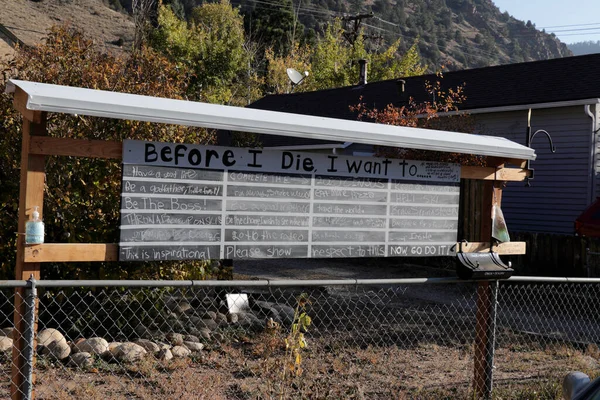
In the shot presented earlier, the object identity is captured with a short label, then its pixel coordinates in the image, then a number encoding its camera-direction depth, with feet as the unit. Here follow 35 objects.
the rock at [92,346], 21.44
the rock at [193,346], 23.12
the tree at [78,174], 23.84
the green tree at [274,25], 181.06
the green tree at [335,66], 128.77
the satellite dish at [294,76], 87.73
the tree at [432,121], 45.11
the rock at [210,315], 26.22
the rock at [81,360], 20.56
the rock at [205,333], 24.36
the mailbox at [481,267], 17.81
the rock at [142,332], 23.81
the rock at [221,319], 26.05
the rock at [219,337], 24.25
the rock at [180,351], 22.30
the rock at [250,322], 26.39
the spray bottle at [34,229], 13.58
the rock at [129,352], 21.21
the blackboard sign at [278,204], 15.20
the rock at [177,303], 26.35
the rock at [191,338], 23.81
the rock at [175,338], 23.25
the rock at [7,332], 22.25
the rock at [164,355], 21.59
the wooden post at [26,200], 13.75
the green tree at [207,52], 113.29
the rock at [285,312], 27.71
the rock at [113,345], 21.66
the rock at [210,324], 25.48
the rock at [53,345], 20.92
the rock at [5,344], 21.27
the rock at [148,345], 22.03
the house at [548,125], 52.70
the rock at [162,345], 22.32
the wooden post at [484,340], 18.79
